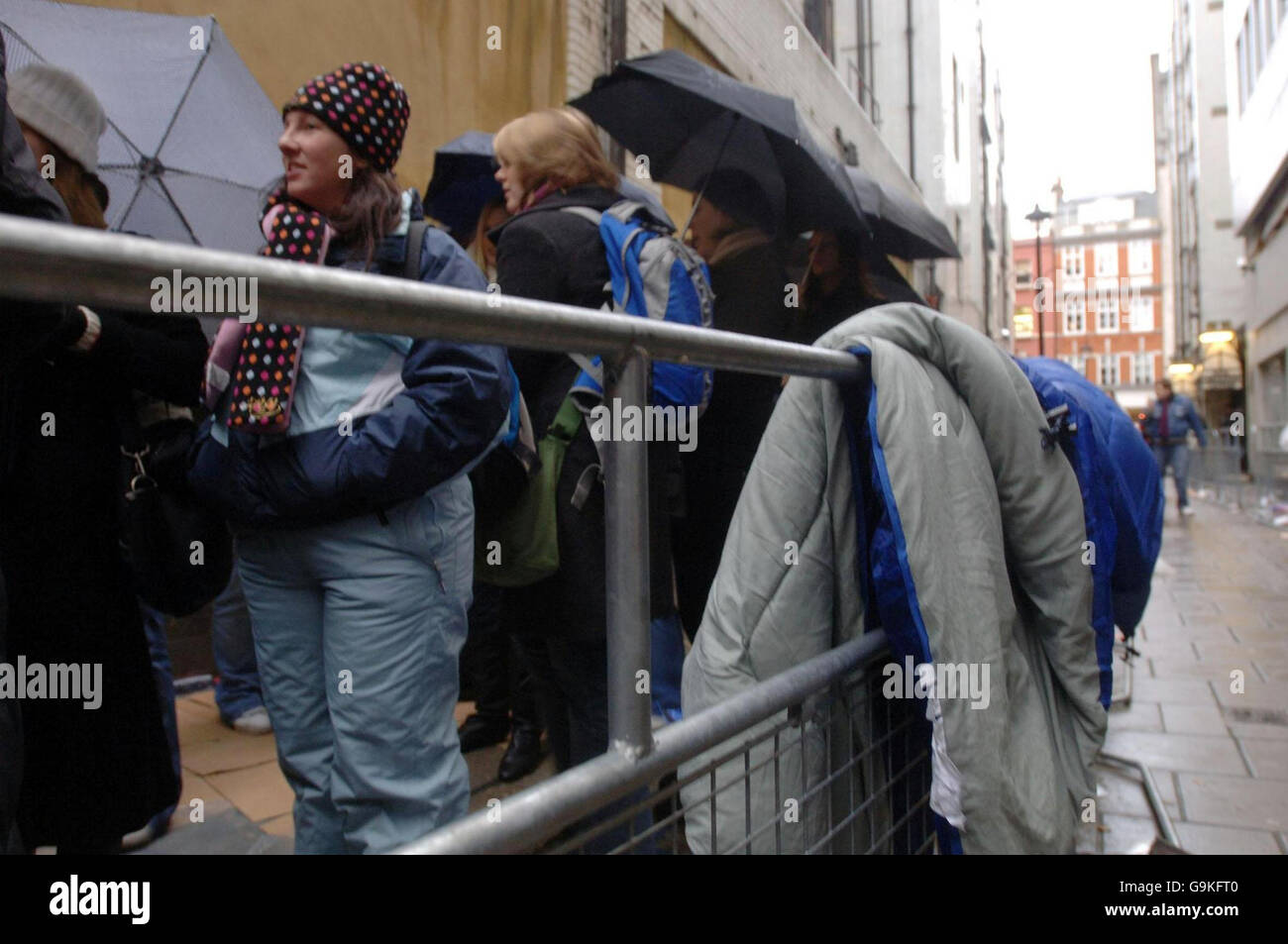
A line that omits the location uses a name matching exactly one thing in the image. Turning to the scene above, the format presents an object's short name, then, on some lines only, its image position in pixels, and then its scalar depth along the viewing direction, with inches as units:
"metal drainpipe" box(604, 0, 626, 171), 289.6
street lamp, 771.4
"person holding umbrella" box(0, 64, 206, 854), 84.5
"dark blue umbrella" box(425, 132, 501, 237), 161.5
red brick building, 2677.2
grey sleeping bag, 66.8
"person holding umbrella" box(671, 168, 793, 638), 123.2
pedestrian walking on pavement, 608.0
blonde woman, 93.4
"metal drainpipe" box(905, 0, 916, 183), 818.8
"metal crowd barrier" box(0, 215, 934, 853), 29.7
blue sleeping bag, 86.4
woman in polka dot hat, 76.2
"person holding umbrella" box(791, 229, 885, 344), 142.6
